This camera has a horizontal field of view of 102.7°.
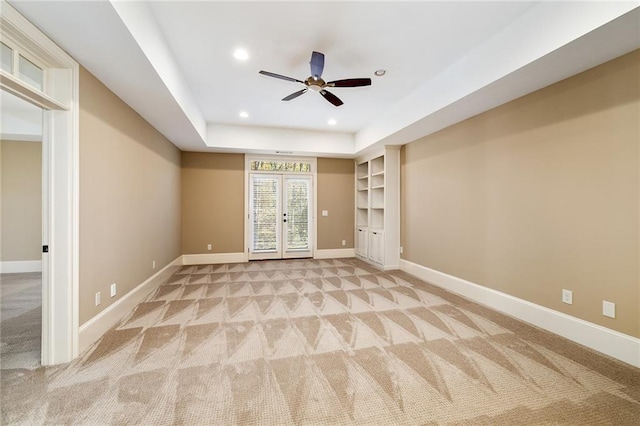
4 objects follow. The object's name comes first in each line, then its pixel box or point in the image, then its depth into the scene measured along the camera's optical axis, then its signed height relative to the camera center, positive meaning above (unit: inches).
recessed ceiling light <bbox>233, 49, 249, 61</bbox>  110.8 +70.7
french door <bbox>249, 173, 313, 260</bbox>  244.2 -1.9
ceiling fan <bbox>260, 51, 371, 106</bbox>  102.9 +58.7
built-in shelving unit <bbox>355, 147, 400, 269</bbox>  207.5 +5.4
